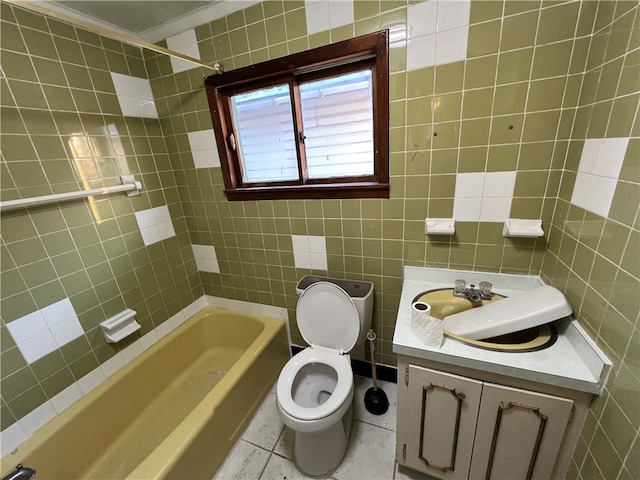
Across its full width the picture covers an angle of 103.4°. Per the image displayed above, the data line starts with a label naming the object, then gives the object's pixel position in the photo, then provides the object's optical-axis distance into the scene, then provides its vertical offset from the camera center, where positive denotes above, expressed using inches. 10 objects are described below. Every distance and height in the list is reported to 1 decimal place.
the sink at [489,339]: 36.8 -28.3
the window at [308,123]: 49.6 +7.9
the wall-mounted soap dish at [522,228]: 44.5 -14.8
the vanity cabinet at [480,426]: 34.9 -40.6
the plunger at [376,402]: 60.3 -56.8
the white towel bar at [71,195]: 43.6 -3.3
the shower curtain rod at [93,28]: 28.2 +19.4
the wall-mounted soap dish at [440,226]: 49.6 -14.7
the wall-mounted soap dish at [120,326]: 57.9 -34.1
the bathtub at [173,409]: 45.7 -50.6
